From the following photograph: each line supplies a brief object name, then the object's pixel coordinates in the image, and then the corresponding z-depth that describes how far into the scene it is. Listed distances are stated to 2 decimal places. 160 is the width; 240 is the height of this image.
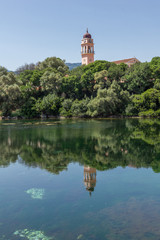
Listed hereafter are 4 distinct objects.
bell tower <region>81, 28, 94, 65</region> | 98.19
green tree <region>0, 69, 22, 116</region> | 66.19
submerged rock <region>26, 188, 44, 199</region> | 10.55
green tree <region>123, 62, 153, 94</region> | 63.15
